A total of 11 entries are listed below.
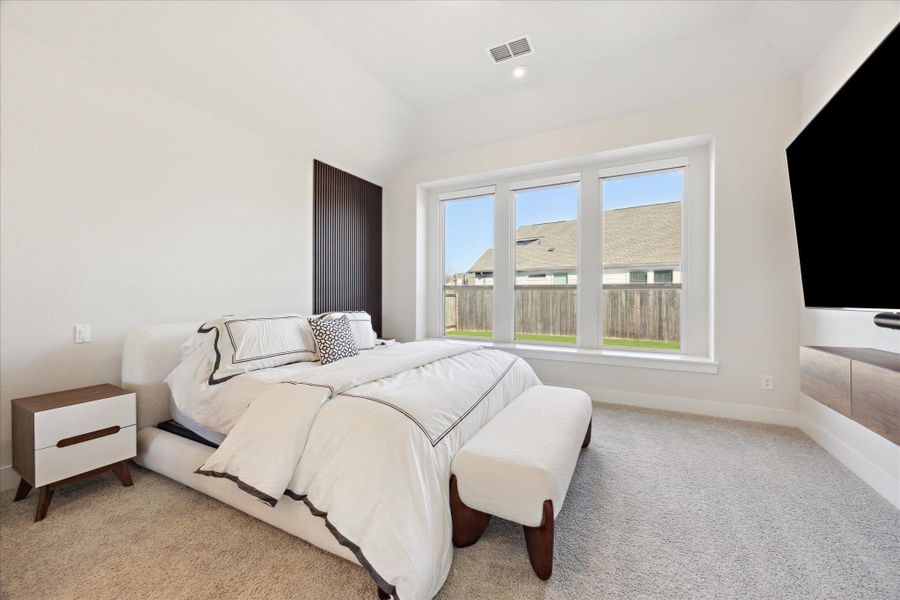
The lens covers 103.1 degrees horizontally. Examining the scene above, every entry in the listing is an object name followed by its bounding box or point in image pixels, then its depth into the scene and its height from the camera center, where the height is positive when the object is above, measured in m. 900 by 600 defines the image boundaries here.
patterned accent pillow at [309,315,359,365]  2.56 -0.27
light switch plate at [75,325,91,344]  2.16 -0.20
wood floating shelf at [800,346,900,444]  1.20 -0.32
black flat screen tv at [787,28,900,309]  1.28 +0.49
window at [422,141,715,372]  3.45 +0.49
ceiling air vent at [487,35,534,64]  2.86 +2.08
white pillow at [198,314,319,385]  2.14 -0.28
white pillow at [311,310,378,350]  3.06 -0.24
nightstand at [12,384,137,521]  1.72 -0.70
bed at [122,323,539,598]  1.22 -0.64
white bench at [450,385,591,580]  1.32 -0.68
